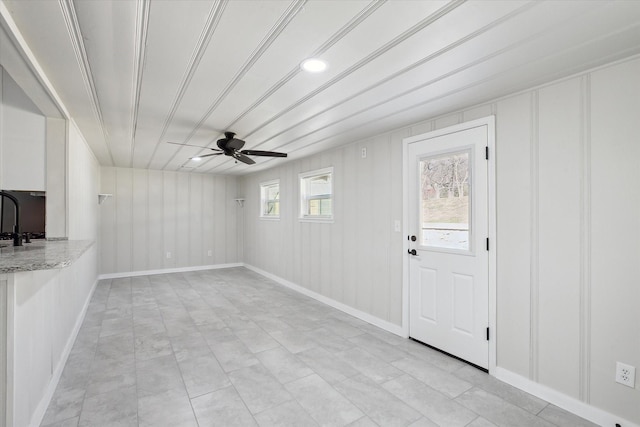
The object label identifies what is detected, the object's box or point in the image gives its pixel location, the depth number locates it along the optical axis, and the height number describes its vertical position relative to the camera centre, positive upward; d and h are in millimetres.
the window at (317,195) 4723 +320
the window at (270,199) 6421 +327
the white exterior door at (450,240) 2693 -270
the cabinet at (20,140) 2572 +666
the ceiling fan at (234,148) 3447 +776
